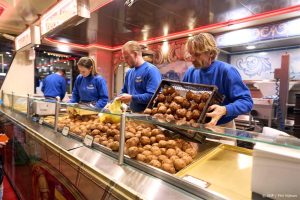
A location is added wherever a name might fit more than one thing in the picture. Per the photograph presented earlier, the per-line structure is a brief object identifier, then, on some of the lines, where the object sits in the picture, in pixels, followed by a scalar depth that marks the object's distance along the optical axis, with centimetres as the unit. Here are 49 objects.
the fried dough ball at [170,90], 150
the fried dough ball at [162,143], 123
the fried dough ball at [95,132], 159
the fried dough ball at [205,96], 131
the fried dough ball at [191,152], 121
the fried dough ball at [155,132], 133
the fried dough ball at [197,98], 135
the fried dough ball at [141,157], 117
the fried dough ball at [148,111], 145
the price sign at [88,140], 153
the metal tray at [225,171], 91
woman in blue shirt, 290
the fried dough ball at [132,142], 124
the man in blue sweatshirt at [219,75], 155
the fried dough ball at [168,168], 106
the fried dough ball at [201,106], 130
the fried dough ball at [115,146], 133
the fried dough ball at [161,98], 151
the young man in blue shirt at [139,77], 227
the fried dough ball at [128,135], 128
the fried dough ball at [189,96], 139
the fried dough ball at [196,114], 128
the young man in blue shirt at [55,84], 536
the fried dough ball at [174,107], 138
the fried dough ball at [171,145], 123
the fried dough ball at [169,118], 117
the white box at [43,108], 256
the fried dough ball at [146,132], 132
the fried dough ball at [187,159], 113
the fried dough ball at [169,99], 146
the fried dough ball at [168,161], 110
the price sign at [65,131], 184
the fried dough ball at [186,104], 139
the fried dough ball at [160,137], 129
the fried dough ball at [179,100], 140
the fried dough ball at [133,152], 120
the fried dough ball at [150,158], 115
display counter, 90
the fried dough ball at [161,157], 114
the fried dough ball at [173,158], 112
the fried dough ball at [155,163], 110
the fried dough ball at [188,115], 129
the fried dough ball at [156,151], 119
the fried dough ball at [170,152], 117
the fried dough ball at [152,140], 130
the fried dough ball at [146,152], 119
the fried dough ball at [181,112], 133
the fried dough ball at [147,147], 125
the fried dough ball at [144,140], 128
